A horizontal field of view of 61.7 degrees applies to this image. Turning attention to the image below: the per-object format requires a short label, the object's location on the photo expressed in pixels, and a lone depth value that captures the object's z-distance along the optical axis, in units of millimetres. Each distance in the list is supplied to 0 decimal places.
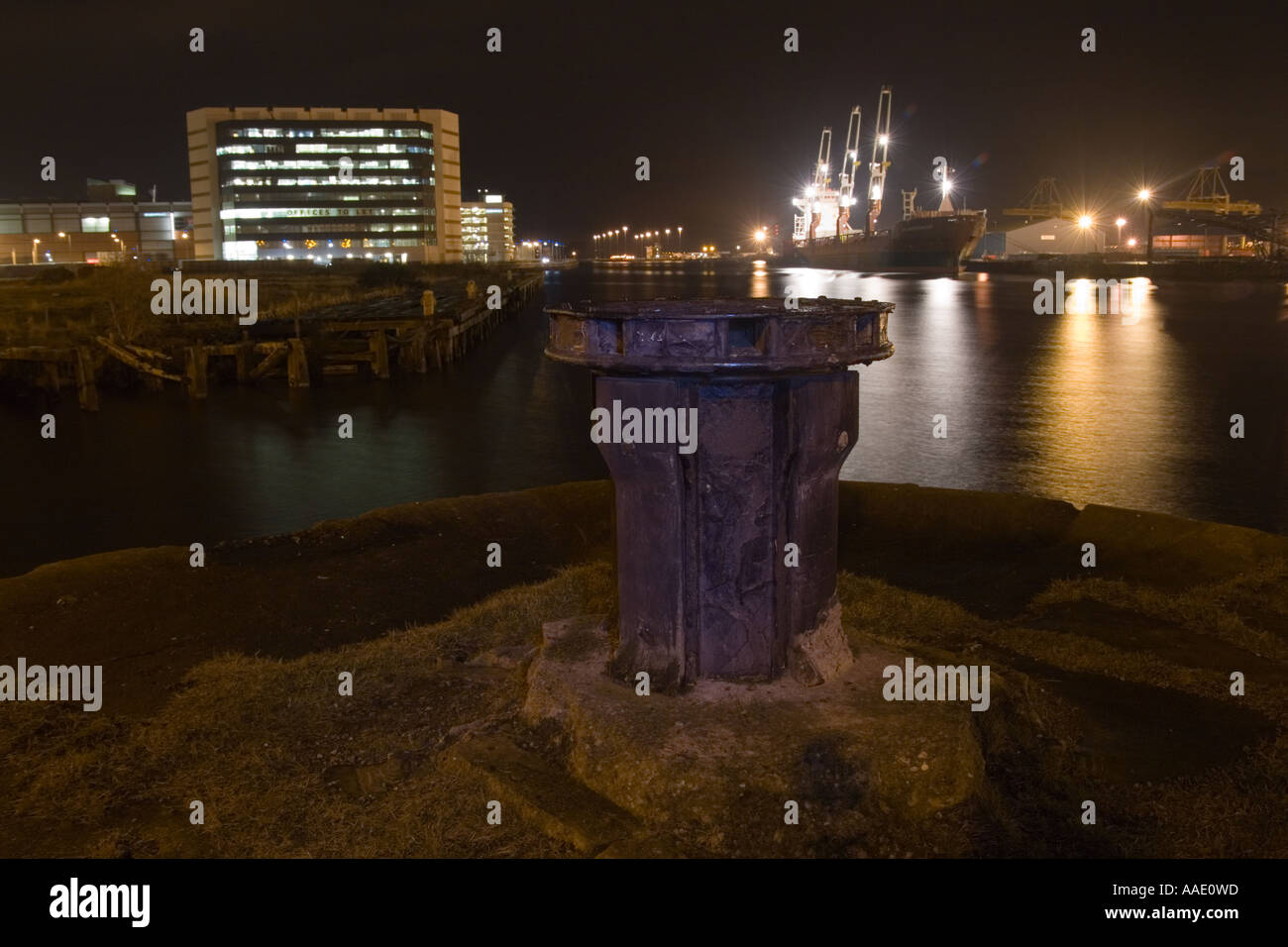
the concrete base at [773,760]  4664
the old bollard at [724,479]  5160
